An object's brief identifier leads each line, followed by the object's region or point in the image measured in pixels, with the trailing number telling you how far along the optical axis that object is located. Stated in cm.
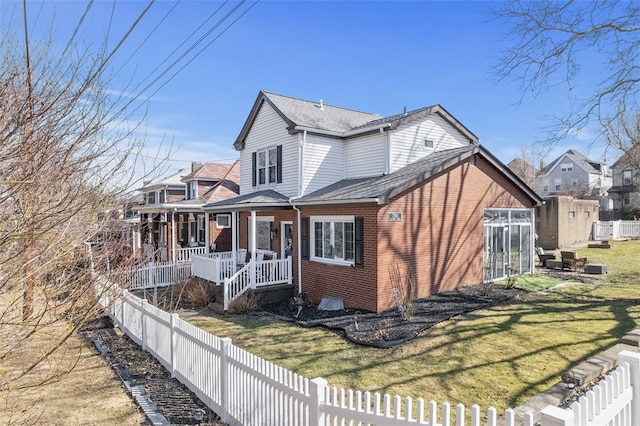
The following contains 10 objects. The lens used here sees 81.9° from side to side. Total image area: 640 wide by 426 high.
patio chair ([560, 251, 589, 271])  1714
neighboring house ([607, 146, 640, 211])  4802
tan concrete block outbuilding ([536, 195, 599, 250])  2544
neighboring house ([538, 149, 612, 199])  5074
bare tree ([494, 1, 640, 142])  1136
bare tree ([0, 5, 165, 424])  333
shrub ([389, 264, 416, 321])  1107
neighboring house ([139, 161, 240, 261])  2270
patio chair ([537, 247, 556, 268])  1853
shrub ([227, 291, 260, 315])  1209
